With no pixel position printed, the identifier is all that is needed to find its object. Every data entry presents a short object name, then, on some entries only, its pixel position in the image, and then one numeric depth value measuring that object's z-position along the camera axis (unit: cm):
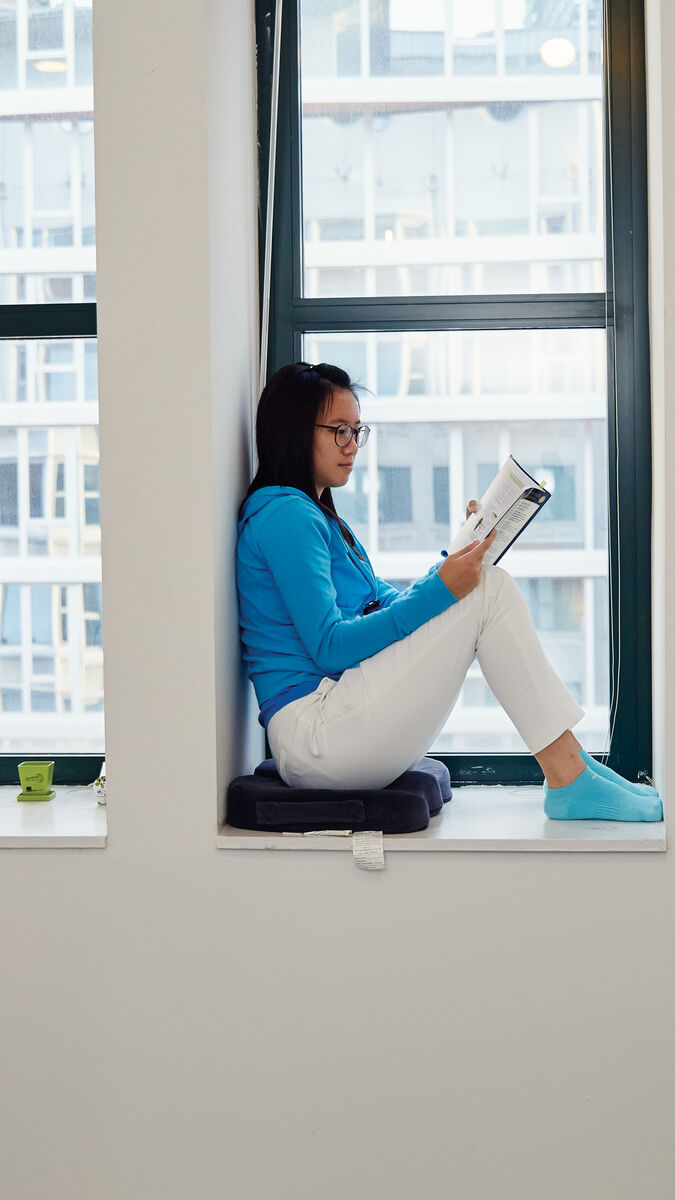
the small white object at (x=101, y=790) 188
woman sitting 166
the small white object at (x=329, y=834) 161
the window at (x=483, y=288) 202
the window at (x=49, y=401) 208
